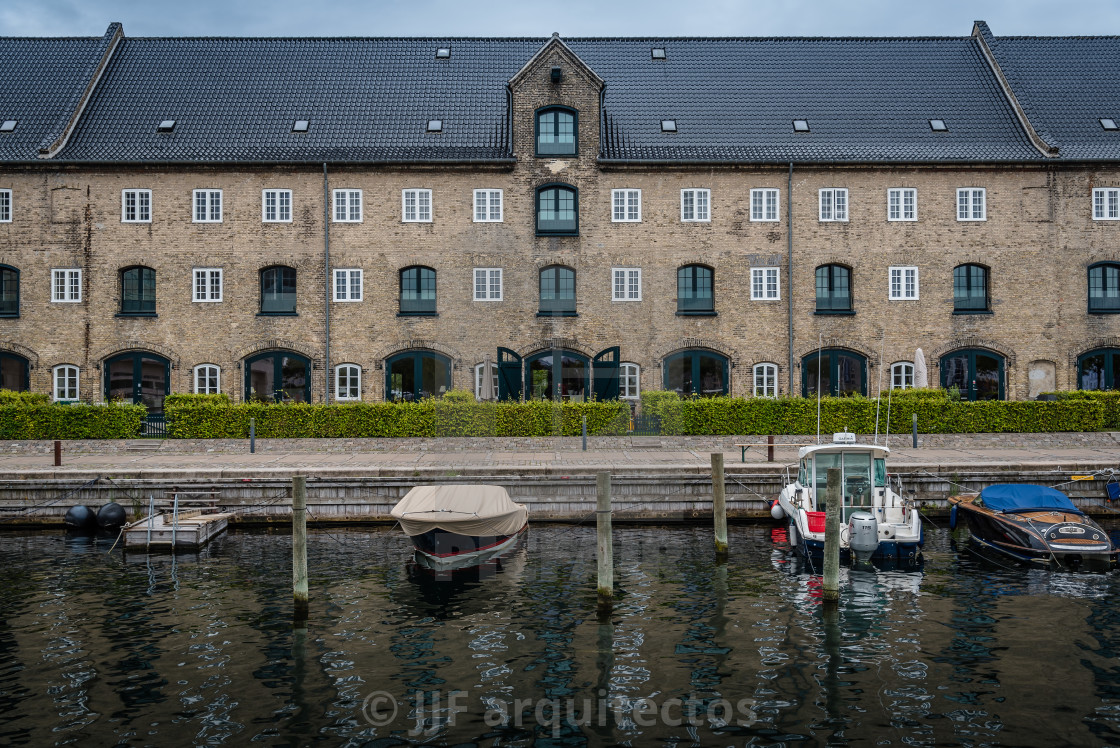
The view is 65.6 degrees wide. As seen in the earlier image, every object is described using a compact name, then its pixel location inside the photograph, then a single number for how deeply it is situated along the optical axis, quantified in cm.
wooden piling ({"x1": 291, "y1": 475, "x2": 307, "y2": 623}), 1482
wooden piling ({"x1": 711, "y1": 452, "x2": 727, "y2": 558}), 1867
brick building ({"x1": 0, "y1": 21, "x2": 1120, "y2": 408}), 3494
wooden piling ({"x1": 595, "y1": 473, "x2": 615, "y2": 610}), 1502
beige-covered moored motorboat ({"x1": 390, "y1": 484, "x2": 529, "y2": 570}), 1708
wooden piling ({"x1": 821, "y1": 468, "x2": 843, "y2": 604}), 1524
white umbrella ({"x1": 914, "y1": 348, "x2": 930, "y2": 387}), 3061
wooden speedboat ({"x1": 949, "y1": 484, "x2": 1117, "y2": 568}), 1747
